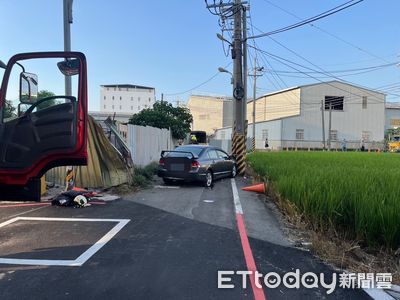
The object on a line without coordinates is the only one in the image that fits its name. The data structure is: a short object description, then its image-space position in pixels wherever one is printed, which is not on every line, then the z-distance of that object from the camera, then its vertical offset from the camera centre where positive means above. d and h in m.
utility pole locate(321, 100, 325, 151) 56.81 +3.15
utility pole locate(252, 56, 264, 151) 50.09 +8.04
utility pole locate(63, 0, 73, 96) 11.33 +3.30
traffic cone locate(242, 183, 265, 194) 13.20 -1.66
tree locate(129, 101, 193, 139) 33.97 +1.74
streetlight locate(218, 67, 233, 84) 31.03 +5.31
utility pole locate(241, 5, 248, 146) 21.08 +5.44
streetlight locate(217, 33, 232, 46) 24.07 +6.12
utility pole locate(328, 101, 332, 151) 56.46 +1.42
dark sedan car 14.15 -0.95
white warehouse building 59.47 +3.16
